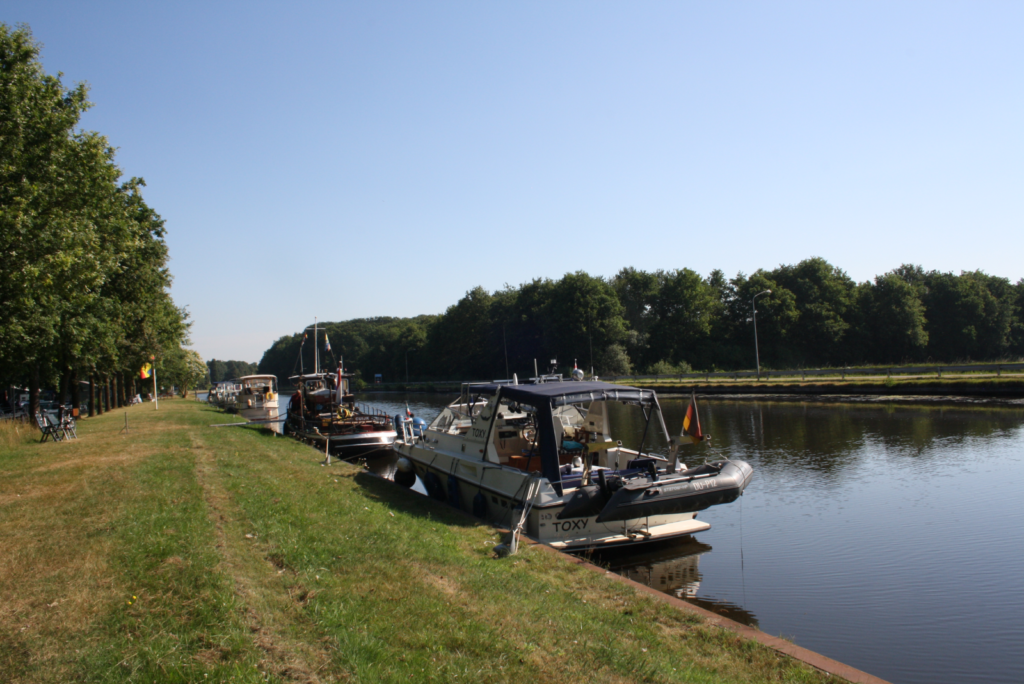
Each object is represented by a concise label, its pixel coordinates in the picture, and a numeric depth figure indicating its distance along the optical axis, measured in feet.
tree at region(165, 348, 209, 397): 204.99
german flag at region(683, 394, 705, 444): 32.27
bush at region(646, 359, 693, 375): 204.85
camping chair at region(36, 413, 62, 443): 63.21
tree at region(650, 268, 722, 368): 260.01
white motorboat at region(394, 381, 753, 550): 31.76
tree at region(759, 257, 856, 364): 243.40
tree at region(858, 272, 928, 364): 241.55
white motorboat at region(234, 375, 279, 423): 120.97
